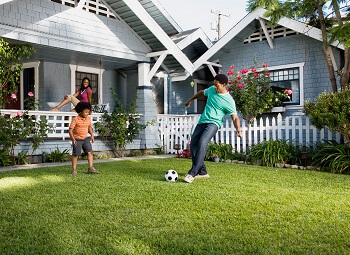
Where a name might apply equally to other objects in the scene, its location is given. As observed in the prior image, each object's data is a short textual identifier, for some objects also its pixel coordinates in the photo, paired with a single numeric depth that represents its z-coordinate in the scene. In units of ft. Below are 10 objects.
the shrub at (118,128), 36.35
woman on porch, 34.53
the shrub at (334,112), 25.04
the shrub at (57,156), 32.19
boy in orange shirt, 23.34
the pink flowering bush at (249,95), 34.55
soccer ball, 20.63
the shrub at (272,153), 30.07
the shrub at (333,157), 25.96
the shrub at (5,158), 28.33
